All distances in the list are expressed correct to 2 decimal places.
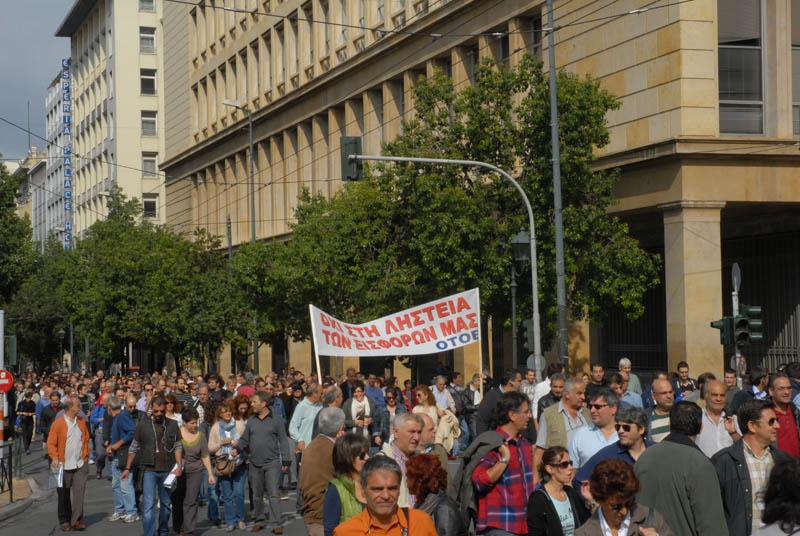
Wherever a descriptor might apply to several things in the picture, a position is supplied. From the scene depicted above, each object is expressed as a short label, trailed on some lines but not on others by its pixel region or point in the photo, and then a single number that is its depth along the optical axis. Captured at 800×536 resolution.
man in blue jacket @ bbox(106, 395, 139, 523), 17.06
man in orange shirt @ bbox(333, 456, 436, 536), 5.73
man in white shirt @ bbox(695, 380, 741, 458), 9.95
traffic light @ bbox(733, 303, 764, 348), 18.58
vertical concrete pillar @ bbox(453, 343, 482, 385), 39.78
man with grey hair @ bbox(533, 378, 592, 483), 10.45
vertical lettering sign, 103.94
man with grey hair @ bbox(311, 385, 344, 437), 12.34
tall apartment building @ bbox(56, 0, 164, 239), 89.88
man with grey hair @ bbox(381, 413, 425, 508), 7.98
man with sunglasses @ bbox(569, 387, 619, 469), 8.82
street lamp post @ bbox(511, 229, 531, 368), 25.98
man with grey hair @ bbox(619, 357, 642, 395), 18.93
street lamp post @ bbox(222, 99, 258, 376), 44.50
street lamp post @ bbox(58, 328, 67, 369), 77.00
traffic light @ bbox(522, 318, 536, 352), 24.77
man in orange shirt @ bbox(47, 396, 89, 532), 16.50
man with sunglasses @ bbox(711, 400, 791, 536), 7.71
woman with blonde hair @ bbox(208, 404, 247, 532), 15.80
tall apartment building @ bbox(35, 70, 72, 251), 109.16
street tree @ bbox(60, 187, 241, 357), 49.44
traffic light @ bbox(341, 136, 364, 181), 25.31
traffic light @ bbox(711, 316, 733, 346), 18.61
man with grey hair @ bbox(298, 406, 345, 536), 9.72
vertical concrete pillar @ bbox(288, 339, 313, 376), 53.66
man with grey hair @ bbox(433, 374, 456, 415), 22.05
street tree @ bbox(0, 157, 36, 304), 43.09
